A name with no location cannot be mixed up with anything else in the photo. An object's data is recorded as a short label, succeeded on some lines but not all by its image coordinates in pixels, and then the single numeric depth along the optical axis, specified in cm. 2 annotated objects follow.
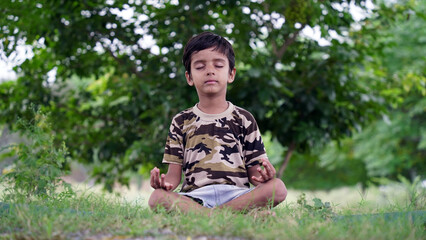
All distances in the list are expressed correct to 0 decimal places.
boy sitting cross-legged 308
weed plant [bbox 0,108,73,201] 349
